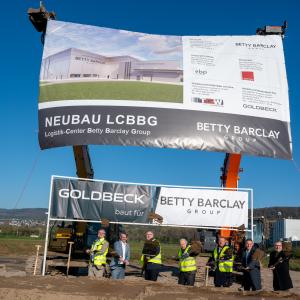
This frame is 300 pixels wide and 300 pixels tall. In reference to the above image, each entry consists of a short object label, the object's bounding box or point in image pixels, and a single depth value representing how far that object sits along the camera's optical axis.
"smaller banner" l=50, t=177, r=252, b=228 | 8.64
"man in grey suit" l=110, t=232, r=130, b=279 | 7.46
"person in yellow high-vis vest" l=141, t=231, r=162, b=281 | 7.31
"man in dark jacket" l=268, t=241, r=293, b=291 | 6.76
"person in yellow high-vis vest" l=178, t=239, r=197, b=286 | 7.00
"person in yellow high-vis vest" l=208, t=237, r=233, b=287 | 7.06
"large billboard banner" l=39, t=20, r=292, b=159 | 9.11
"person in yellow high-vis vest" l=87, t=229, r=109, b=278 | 7.57
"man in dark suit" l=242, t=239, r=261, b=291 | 6.93
